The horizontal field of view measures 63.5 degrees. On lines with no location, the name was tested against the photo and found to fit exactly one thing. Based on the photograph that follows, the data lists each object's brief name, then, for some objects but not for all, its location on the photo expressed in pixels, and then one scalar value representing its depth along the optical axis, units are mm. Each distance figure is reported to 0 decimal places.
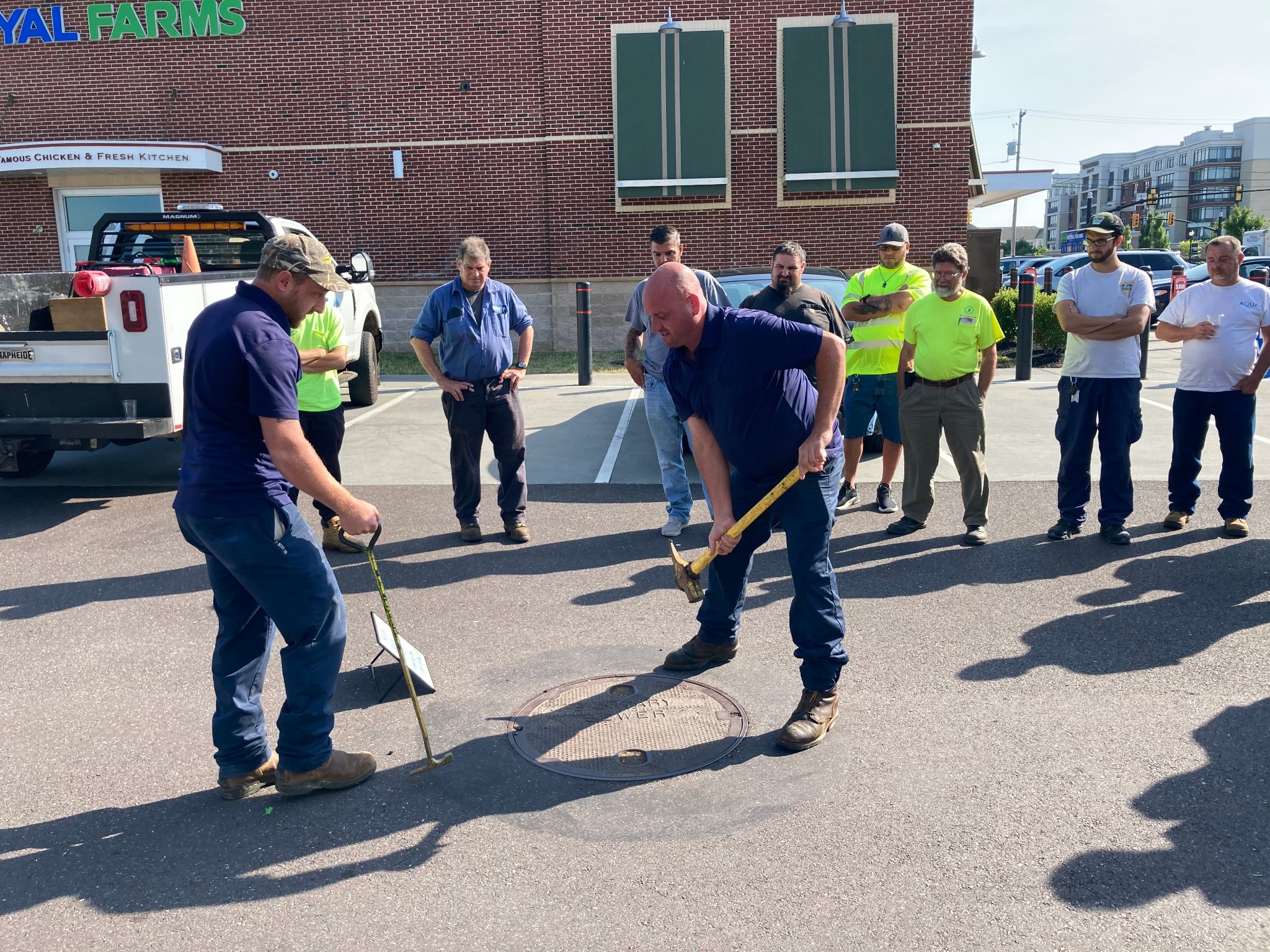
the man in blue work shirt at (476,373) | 6695
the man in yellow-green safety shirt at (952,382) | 6578
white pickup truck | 7215
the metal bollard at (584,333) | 13492
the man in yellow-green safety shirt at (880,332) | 7211
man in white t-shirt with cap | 6434
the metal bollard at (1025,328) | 13766
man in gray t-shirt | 6758
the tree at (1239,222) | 66312
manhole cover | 3918
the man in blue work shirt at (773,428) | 3896
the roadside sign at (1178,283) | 18609
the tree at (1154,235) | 77125
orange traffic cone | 8664
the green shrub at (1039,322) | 15898
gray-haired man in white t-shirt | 6547
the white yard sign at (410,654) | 4430
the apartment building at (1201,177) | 123688
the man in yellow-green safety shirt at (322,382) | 6441
